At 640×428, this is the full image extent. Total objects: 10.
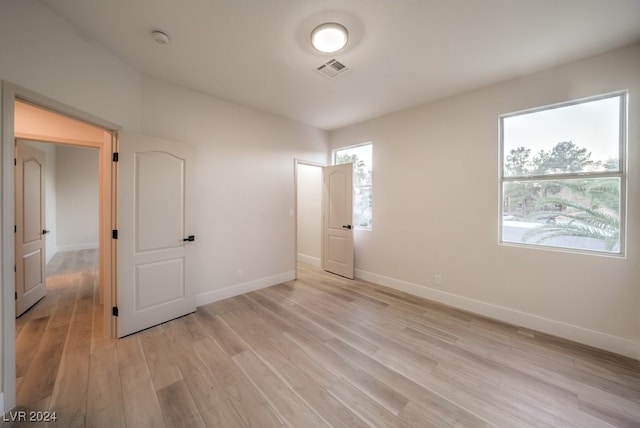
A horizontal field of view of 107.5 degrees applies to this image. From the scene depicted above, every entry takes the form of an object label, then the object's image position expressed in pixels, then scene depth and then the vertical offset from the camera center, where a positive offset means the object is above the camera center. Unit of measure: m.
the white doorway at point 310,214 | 5.39 -0.05
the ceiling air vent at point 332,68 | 2.48 +1.59
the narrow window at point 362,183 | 4.35 +0.57
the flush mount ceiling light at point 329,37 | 1.96 +1.54
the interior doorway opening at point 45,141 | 1.53 +0.42
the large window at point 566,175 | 2.32 +0.41
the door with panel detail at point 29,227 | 2.84 -0.20
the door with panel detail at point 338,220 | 4.40 -0.15
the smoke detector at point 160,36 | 2.05 +1.56
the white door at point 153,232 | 2.47 -0.23
